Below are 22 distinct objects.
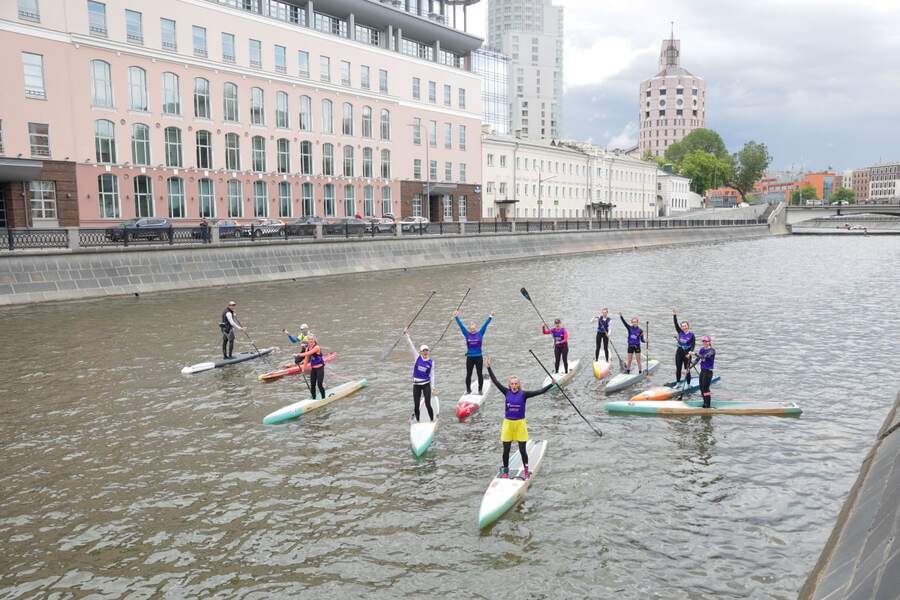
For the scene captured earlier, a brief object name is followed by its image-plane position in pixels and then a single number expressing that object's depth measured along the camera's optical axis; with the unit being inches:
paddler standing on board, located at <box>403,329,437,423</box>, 564.7
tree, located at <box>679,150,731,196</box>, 6038.4
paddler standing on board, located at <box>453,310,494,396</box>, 650.2
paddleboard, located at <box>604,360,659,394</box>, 689.6
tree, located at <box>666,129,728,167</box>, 6756.9
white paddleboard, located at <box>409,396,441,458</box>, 510.6
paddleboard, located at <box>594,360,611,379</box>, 740.6
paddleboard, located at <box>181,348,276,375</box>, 751.1
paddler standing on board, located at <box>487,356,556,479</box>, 450.0
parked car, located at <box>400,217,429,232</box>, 2078.2
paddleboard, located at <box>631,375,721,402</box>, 637.3
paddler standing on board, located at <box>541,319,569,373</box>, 712.1
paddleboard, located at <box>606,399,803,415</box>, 601.0
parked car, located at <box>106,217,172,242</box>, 1375.5
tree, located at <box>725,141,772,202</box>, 6240.2
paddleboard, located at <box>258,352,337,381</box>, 731.6
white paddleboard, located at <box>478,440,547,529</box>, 400.8
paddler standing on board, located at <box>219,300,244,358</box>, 788.6
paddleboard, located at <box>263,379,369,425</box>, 588.1
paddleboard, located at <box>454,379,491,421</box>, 603.5
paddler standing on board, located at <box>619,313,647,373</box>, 727.1
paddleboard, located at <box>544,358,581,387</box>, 704.3
